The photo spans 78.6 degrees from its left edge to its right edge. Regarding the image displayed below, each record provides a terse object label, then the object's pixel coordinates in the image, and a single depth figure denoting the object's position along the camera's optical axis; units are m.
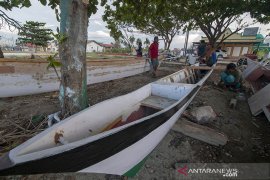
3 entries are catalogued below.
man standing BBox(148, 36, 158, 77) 8.52
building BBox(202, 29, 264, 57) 29.21
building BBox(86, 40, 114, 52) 61.33
